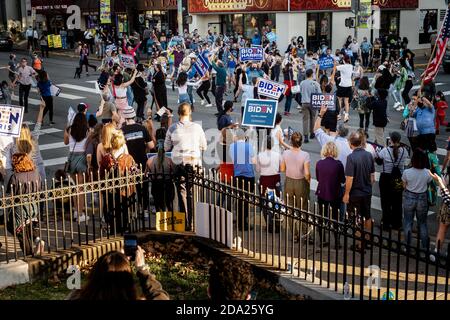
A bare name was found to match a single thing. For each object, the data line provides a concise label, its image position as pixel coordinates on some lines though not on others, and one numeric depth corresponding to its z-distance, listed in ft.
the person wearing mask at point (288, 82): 61.46
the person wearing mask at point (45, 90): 58.03
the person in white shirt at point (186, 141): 31.24
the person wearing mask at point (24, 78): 66.49
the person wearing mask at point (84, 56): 96.02
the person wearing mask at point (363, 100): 52.34
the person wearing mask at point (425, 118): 41.37
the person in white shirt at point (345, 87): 57.96
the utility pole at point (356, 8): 98.22
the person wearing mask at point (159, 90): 60.59
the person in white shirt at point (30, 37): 138.62
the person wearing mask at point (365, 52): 102.37
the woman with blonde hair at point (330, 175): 28.53
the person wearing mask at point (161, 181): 29.60
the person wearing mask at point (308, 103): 51.49
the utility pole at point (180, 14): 128.83
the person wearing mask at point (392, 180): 31.09
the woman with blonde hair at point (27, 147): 27.94
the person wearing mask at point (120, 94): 52.08
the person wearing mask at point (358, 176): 28.94
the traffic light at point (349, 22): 102.78
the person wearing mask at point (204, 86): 65.00
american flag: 44.68
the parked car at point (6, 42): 148.42
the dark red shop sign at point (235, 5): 123.13
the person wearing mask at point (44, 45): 129.90
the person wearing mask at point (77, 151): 33.71
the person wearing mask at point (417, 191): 27.53
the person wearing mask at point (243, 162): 31.09
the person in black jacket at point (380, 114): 46.93
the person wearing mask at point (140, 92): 59.41
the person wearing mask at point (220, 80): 63.55
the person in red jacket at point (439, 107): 51.24
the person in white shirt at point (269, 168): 31.17
